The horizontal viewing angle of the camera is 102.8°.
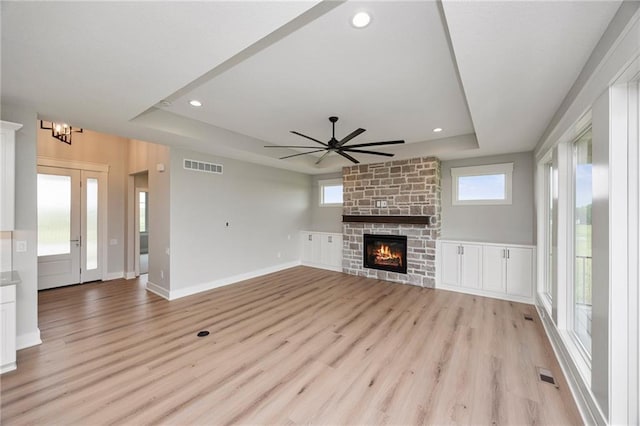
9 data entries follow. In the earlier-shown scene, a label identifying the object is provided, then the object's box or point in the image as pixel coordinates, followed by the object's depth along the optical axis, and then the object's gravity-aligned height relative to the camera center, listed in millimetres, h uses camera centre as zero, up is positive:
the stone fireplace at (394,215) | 5266 -54
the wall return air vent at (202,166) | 4754 +899
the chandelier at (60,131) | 4610 +1527
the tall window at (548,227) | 3801 -217
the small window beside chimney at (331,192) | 7277 +602
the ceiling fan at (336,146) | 3421 +921
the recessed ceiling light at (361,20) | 1754 +1362
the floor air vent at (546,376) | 2338 -1536
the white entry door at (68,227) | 4895 -295
